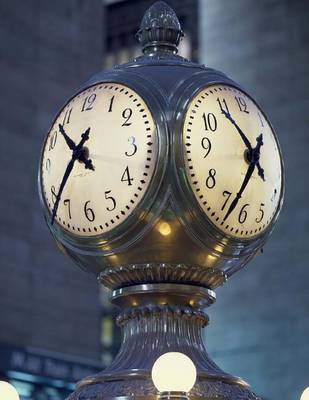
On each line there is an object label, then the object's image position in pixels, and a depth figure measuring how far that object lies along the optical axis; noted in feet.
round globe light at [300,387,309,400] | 10.78
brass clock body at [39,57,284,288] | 11.44
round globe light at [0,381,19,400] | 10.82
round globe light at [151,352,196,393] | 9.97
